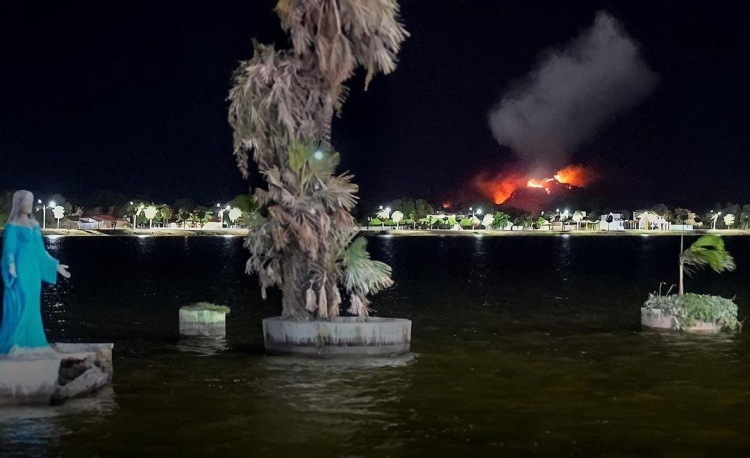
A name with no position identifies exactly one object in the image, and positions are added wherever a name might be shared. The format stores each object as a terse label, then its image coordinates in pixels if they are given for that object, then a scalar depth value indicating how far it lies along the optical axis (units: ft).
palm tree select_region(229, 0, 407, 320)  72.69
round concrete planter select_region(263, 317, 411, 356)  71.05
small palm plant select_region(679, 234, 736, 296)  94.58
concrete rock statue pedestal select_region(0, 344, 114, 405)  52.26
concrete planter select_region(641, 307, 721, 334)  89.40
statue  53.26
